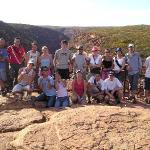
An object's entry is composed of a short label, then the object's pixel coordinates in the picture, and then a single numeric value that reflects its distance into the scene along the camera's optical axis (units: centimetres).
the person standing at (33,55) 637
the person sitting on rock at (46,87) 593
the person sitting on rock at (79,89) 604
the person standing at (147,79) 655
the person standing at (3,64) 627
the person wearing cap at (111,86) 624
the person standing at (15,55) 636
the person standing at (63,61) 636
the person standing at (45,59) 630
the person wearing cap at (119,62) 656
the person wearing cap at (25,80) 600
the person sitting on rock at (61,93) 591
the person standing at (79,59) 636
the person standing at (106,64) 641
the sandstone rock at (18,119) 485
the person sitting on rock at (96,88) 628
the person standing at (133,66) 659
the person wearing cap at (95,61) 637
